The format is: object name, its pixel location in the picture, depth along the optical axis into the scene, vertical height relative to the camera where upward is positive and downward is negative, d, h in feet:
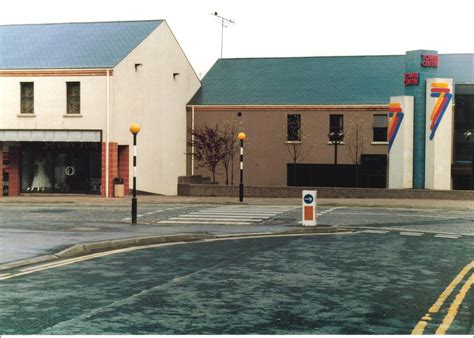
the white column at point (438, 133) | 122.83 +6.78
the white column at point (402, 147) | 124.77 +4.41
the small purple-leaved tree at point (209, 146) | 158.51 +5.46
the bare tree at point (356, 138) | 157.79 +7.45
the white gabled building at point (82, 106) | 131.03 +11.96
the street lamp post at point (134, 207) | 75.25 -3.86
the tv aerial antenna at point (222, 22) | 198.71 +41.50
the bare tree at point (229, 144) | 160.73 +6.08
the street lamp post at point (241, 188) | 116.37 -2.78
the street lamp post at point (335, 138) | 147.29 +7.27
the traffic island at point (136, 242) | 46.57 -5.71
